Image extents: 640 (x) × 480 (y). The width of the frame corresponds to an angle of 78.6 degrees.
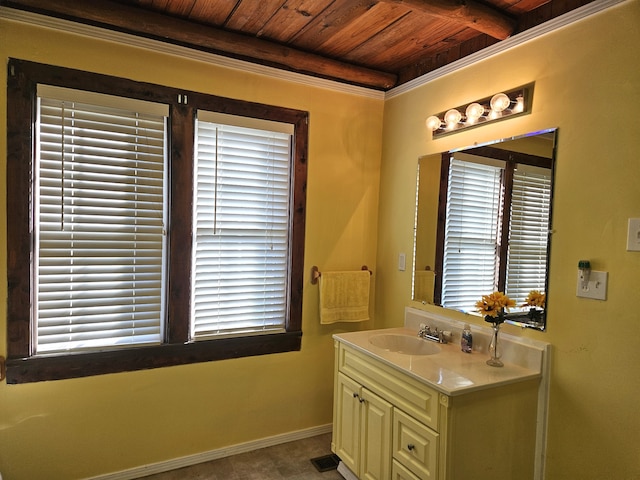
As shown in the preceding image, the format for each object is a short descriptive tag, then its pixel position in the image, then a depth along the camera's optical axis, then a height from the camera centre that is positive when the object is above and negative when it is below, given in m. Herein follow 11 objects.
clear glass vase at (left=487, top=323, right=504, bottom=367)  1.82 -0.58
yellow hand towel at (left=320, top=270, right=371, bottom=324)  2.64 -0.50
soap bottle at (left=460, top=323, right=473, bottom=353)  2.02 -0.58
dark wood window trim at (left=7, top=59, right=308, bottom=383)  1.89 -0.09
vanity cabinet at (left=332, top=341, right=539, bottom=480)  1.58 -0.88
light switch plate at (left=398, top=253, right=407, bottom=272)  2.61 -0.24
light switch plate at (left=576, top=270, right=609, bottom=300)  1.57 -0.22
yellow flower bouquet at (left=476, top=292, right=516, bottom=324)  1.83 -0.37
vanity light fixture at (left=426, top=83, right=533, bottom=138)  1.87 +0.62
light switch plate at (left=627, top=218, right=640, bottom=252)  1.48 +0.00
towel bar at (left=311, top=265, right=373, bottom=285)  2.63 -0.35
